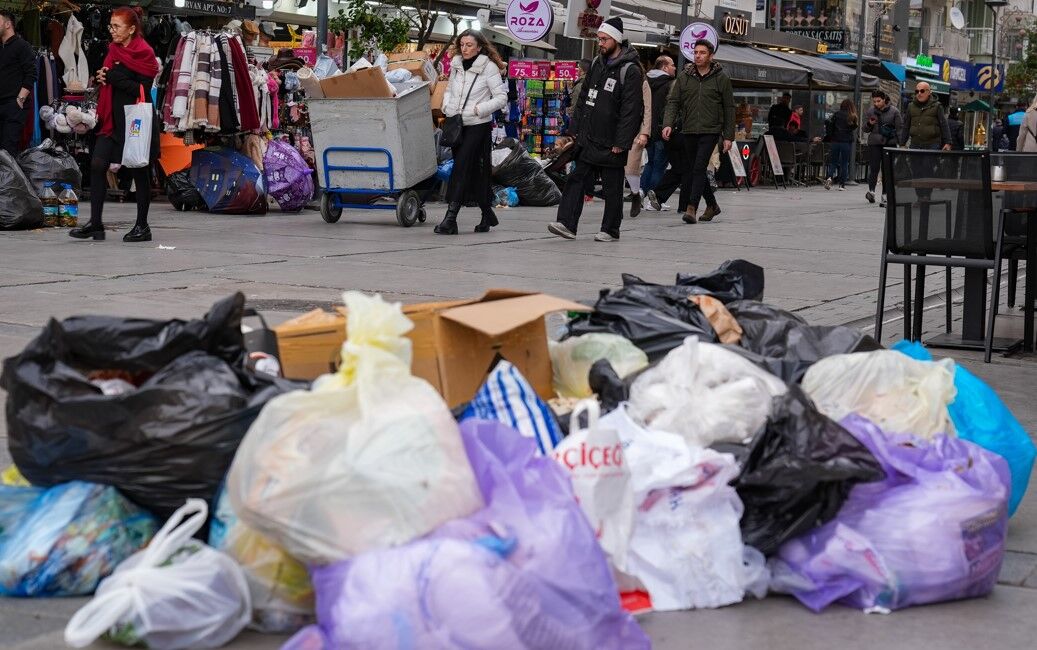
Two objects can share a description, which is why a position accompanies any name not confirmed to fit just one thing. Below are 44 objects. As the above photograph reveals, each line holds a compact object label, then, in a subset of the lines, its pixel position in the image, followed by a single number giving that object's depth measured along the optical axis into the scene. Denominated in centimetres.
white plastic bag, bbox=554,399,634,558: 331
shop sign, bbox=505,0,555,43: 1994
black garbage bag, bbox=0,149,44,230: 1162
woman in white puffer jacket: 1236
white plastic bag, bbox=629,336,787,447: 392
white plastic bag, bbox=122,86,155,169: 1036
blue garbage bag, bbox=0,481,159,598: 336
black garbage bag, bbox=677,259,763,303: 576
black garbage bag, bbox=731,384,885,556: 363
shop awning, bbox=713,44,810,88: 2436
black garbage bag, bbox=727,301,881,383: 465
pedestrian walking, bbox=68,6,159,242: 1030
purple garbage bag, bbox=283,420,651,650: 279
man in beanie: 1184
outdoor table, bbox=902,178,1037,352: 743
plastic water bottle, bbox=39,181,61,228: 1227
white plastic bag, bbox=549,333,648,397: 452
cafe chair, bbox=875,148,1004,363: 693
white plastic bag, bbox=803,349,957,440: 415
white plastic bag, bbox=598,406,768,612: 353
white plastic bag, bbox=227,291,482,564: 296
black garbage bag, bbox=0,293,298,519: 345
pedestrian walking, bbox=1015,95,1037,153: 1056
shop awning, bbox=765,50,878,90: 2785
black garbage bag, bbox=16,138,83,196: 1231
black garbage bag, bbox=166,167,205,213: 1429
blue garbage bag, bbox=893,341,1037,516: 427
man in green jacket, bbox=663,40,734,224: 1491
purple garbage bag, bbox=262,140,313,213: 1455
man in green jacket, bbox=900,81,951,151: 1831
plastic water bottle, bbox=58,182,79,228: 1228
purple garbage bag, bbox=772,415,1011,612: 359
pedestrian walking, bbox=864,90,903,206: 2250
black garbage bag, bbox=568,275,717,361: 493
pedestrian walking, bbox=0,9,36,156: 1269
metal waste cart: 1288
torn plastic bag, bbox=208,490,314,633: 322
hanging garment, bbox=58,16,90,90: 1494
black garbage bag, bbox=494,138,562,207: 1648
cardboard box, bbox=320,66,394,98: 1274
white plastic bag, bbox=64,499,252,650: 302
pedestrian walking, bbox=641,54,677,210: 1725
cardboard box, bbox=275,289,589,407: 407
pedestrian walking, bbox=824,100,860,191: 2636
